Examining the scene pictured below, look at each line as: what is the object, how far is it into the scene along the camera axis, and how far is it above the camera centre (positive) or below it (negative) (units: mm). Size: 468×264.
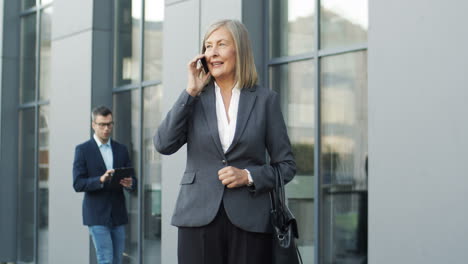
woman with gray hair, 3654 +5
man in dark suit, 7641 -391
